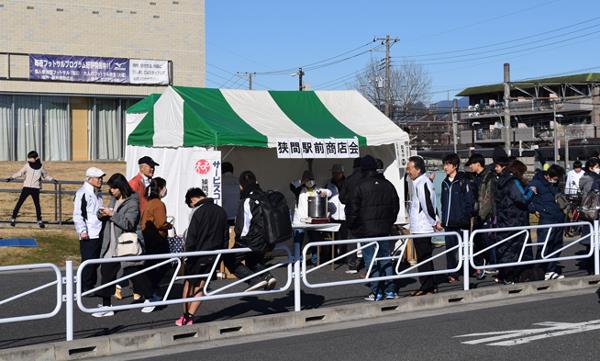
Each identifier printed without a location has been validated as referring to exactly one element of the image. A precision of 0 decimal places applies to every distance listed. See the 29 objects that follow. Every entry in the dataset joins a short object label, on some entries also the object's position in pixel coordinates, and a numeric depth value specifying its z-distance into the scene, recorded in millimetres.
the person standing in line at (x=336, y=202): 16359
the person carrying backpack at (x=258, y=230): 10578
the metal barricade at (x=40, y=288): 8605
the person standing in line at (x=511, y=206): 13086
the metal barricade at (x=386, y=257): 10883
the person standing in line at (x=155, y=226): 12172
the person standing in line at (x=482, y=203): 13555
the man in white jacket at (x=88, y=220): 11422
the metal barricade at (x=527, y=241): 12492
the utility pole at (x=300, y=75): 66781
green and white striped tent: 15867
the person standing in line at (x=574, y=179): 22312
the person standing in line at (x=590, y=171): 16281
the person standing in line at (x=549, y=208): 13963
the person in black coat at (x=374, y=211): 11766
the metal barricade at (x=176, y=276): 9415
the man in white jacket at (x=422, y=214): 12344
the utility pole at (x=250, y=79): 75688
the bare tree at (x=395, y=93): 68625
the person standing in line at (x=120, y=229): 10984
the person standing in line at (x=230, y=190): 16188
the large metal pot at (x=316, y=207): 16297
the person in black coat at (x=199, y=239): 10328
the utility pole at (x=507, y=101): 47256
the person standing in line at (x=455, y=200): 13280
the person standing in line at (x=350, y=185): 12023
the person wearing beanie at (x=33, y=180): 20188
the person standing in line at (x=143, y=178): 13281
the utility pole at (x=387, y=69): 51369
